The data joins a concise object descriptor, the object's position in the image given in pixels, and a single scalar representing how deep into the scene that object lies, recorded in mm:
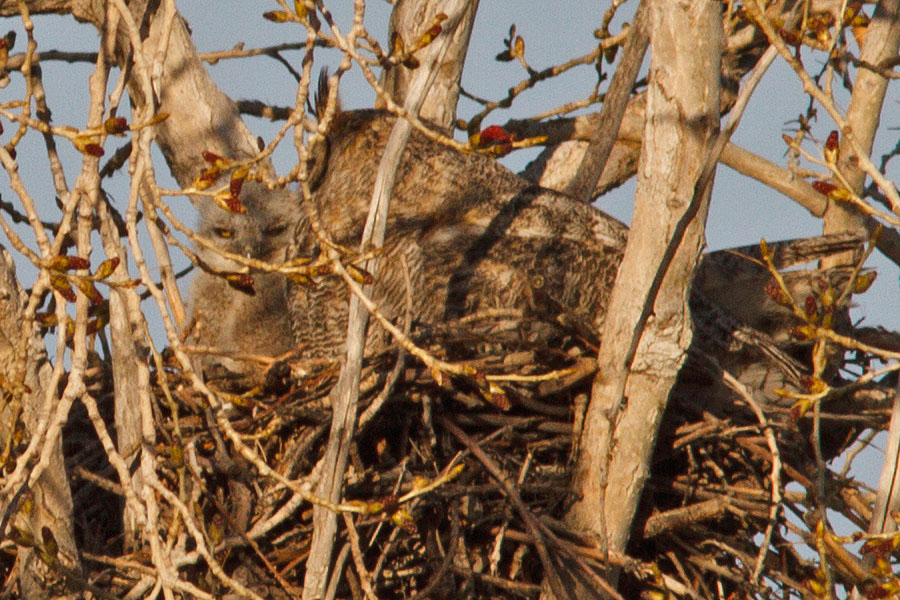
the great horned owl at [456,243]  8609
